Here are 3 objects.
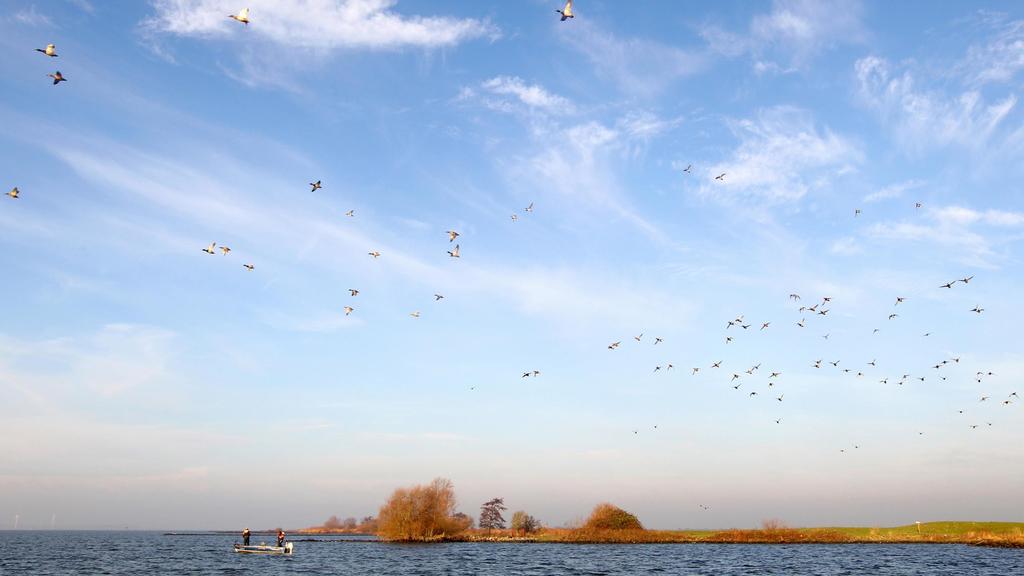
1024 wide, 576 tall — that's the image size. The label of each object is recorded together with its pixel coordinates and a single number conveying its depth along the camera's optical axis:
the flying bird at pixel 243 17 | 29.09
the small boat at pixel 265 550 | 92.69
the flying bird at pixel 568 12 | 27.31
